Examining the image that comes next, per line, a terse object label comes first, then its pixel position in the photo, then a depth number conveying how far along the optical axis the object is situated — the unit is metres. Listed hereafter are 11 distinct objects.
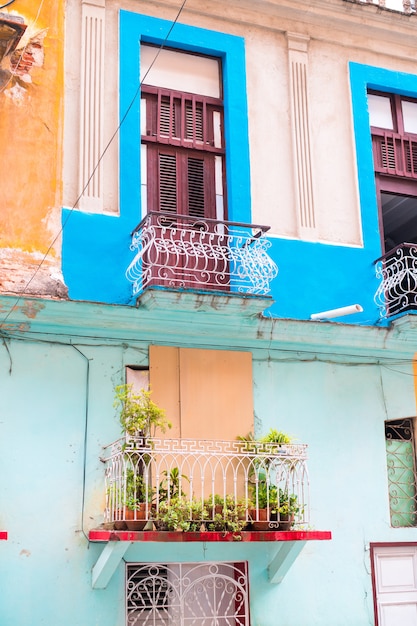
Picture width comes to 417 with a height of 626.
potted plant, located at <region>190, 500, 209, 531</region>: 8.01
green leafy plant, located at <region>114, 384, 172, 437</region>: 8.23
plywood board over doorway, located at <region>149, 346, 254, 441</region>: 9.24
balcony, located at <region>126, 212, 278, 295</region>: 9.40
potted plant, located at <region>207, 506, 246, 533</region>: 8.07
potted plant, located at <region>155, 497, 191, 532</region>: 7.86
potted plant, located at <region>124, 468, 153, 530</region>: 7.96
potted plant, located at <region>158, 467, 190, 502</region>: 8.18
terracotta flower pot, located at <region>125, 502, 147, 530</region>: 7.95
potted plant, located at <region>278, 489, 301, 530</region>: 8.50
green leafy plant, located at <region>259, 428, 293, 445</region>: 8.88
